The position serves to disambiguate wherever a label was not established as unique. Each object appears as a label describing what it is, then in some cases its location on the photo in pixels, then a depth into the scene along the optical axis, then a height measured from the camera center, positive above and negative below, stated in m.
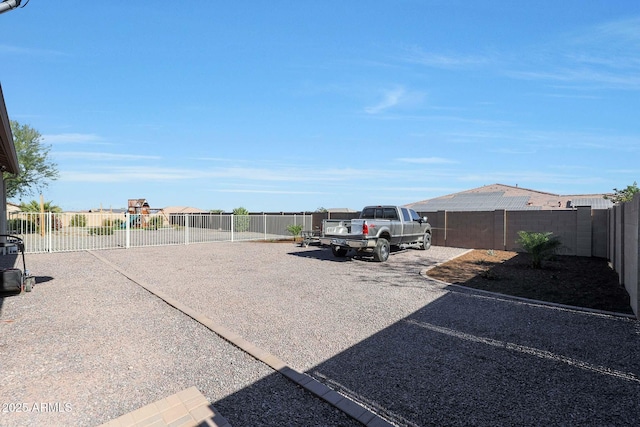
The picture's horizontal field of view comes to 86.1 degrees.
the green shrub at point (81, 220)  25.73 -0.95
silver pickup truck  11.67 -0.85
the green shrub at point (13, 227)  17.01 -1.02
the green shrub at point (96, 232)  22.58 -1.63
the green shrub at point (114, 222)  24.16 -1.03
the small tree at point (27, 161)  27.42 +3.89
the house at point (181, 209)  43.56 -0.11
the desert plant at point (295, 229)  21.11 -1.30
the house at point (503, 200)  30.52 +0.81
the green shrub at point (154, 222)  22.92 -0.94
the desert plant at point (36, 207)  25.52 +0.11
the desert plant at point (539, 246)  10.16 -1.14
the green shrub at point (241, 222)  24.53 -1.03
